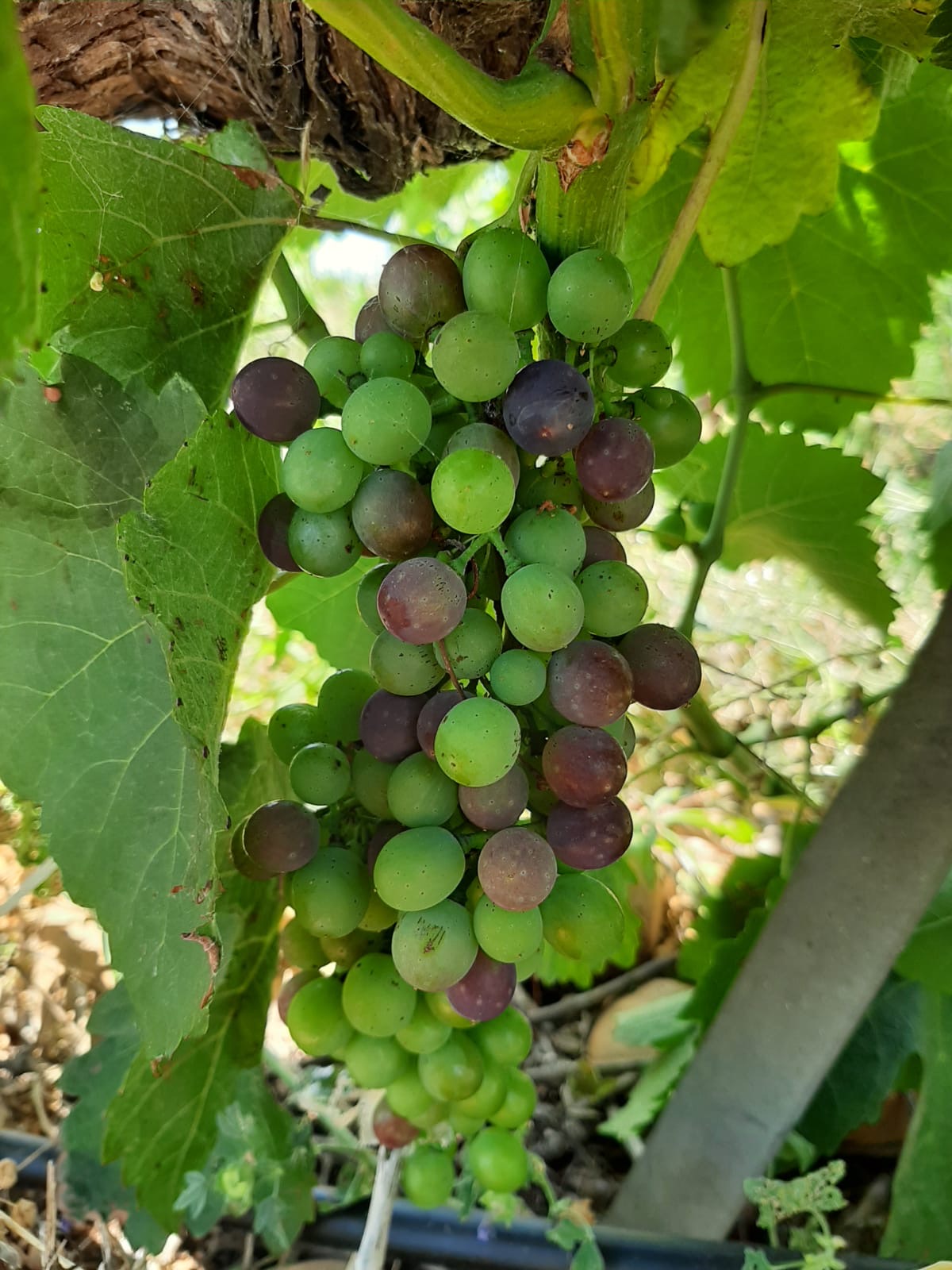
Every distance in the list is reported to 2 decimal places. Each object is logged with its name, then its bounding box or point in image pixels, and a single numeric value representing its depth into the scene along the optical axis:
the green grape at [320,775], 0.18
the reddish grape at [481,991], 0.18
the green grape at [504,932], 0.17
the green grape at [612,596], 0.16
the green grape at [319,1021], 0.20
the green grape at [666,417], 0.17
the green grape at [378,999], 0.19
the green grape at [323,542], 0.16
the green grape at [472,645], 0.16
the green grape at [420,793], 0.17
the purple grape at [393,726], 0.17
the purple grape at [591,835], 0.16
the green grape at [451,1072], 0.20
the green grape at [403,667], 0.16
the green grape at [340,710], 0.20
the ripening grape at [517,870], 0.16
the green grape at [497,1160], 0.23
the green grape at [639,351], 0.16
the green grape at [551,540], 0.15
